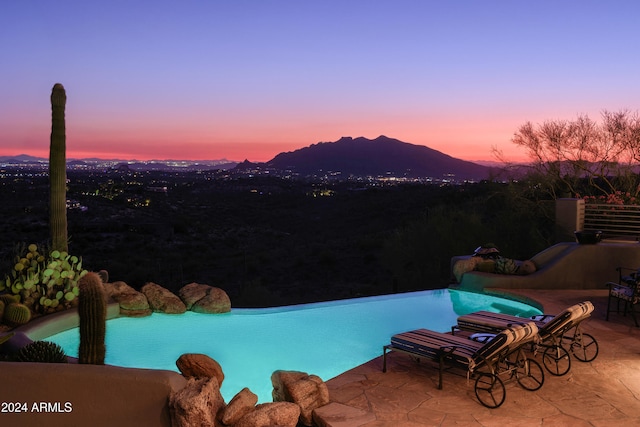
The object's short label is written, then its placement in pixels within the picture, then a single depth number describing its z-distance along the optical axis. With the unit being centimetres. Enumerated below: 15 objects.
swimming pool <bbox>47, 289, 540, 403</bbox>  712
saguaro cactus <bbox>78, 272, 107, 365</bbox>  477
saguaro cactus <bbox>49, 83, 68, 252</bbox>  908
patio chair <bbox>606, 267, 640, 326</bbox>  708
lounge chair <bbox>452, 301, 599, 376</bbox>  545
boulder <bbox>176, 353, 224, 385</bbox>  504
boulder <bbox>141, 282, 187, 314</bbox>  923
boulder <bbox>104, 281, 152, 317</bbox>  903
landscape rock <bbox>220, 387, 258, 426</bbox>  417
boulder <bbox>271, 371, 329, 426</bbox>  457
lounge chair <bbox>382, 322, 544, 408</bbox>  480
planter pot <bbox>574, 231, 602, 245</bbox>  984
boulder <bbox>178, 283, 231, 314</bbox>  926
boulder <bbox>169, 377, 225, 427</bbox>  382
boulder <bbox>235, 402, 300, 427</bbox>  412
